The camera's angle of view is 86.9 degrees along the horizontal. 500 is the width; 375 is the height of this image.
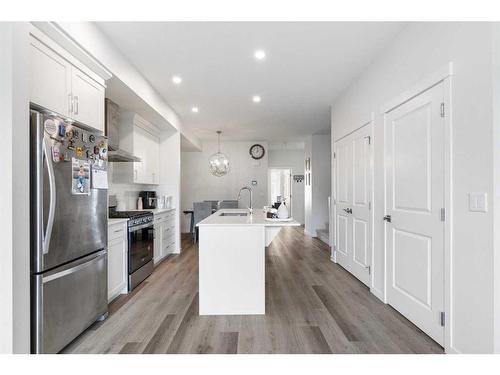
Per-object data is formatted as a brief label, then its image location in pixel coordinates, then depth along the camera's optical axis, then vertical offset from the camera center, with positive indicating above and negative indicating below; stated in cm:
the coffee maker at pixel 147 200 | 484 -22
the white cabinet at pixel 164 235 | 432 -83
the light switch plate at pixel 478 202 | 161 -10
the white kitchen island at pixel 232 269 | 259 -80
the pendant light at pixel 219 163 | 582 +54
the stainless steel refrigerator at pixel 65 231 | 172 -31
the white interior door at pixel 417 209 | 205 -20
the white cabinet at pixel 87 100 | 223 +80
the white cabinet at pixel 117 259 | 282 -80
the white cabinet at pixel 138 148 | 399 +65
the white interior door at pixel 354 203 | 327 -23
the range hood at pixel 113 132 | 323 +72
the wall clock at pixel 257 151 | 789 +109
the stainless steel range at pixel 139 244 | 323 -74
